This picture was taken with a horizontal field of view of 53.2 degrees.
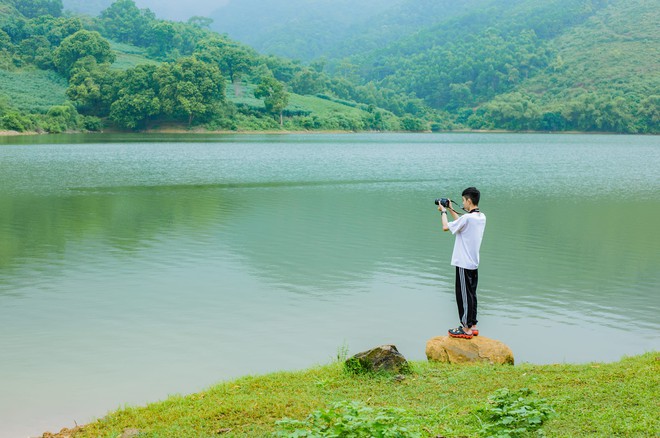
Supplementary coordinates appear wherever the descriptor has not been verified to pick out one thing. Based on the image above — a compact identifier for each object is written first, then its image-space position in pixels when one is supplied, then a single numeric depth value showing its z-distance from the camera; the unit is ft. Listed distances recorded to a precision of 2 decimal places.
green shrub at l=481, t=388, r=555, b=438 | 21.11
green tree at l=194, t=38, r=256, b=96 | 505.25
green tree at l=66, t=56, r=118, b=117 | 391.04
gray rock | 28.78
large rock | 31.83
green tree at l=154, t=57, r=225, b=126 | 386.11
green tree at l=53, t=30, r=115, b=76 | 444.14
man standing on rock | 31.73
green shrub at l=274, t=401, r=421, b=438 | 19.12
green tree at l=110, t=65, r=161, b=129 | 379.14
